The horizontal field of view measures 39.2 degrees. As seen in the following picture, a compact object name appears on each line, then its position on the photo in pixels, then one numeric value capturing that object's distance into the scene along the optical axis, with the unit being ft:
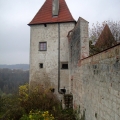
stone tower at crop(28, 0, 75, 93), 49.26
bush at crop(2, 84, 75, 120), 29.89
